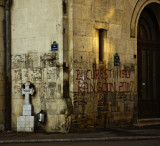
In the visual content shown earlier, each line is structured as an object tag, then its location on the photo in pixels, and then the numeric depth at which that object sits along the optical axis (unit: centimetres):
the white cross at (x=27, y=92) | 1706
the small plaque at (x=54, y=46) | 1659
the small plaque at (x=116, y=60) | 1795
